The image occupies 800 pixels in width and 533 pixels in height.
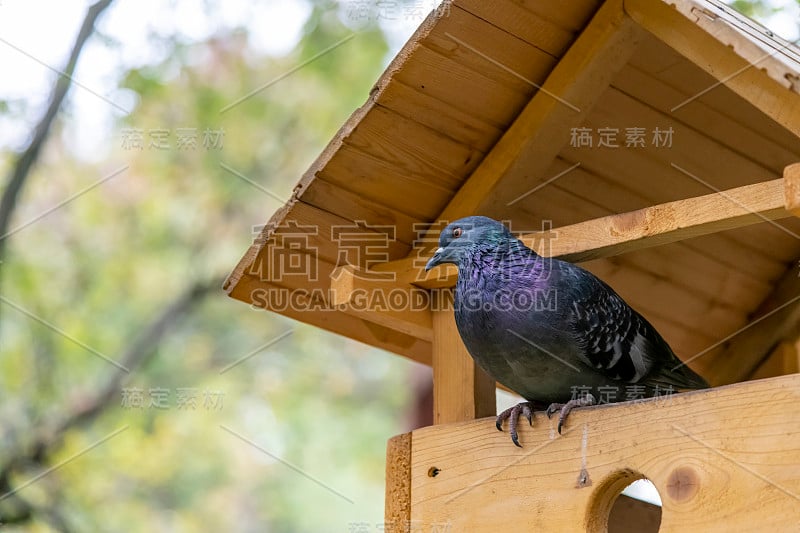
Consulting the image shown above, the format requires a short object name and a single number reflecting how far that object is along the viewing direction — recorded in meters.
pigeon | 5.28
